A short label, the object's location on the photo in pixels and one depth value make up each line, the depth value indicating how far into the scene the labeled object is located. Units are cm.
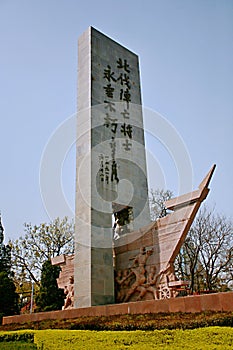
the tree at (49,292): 1395
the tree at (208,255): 1548
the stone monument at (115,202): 814
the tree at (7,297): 1412
